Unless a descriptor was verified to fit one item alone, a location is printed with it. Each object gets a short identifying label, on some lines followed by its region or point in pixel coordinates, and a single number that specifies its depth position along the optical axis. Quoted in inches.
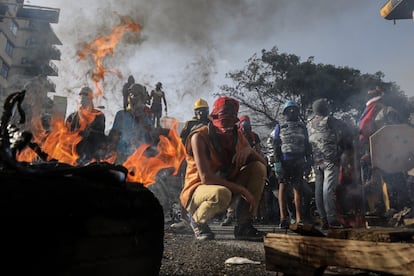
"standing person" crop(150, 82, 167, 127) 381.5
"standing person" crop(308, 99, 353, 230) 225.6
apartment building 1637.6
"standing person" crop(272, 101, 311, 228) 244.5
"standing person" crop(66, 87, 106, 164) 190.0
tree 834.2
